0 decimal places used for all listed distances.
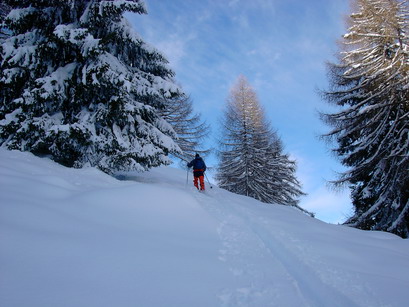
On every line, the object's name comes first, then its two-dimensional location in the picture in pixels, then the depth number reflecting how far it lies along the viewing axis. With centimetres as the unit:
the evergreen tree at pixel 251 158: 1772
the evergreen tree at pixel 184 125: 1838
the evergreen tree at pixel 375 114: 957
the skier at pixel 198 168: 1034
